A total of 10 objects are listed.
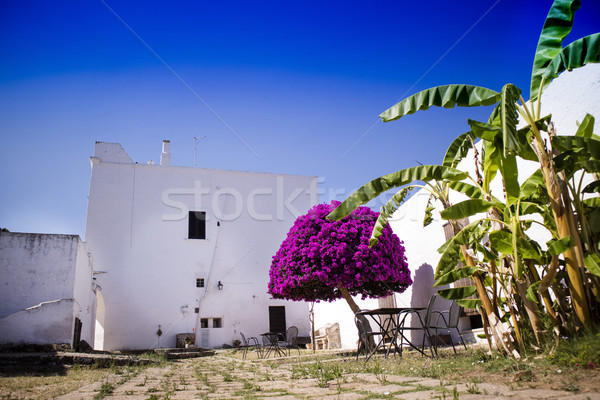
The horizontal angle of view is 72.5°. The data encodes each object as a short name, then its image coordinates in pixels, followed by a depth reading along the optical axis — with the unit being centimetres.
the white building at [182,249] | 1802
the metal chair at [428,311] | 612
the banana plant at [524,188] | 383
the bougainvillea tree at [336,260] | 959
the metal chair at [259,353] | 1093
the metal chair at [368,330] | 960
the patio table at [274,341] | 1069
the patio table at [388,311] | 632
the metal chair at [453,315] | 690
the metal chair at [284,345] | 1680
